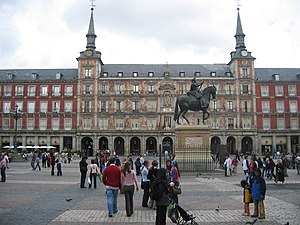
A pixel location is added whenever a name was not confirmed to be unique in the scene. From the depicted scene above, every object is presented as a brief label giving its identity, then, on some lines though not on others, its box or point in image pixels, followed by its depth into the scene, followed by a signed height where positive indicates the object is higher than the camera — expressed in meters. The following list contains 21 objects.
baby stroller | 7.27 -1.61
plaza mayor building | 61.53 +6.27
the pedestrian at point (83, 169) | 15.98 -1.27
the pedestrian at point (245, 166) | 20.15 -1.46
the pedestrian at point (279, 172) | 16.25 -1.49
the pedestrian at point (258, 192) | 8.75 -1.34
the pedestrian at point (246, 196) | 9.14 -1.50
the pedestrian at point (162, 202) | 7.13 -1.29
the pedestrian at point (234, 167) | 23.54 -1.77
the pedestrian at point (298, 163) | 23.47 -1.51
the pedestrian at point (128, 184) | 9.22 -1.20
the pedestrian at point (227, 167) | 21.52 -1.62
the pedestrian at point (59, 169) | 22.36 -1.76
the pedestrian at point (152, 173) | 9.71 -0.91
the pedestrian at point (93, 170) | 15.60 -1.29
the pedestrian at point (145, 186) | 10.67 -1.44
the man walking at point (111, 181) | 9.14 -1.08
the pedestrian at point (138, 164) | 22.41 -1.46
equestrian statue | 23.64 +3.11
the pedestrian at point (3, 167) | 17.71 -1.29
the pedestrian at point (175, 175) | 10.10 -1.03
